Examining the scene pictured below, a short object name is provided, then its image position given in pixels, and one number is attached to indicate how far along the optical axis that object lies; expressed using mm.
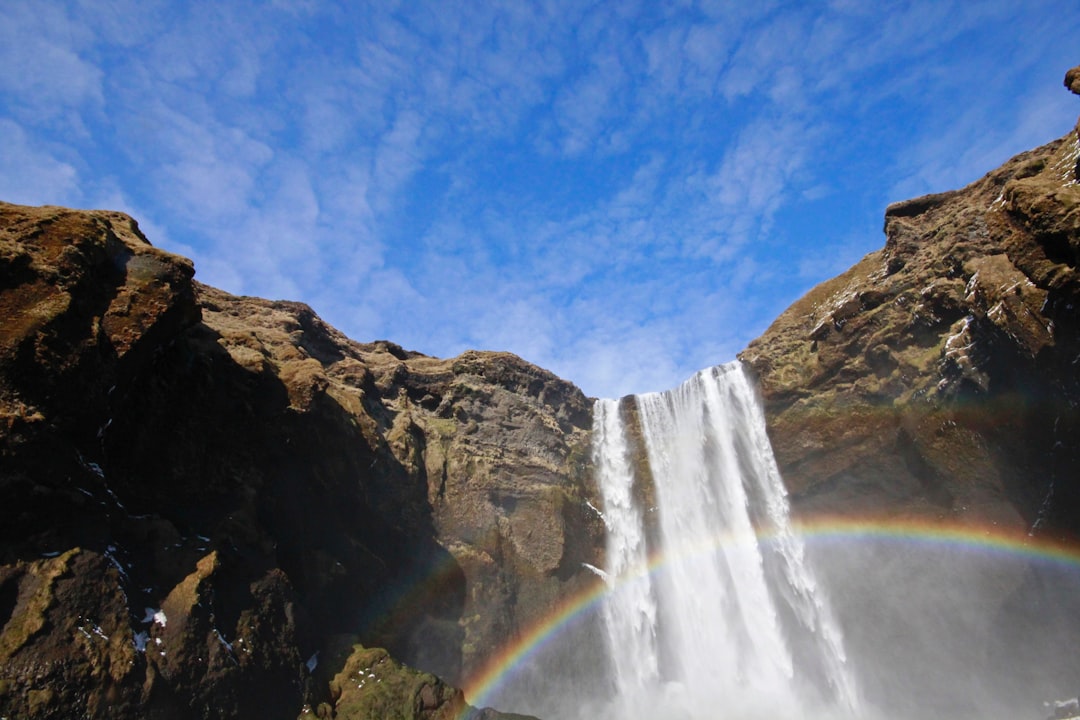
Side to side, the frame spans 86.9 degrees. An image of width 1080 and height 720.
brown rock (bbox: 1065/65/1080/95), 16328
